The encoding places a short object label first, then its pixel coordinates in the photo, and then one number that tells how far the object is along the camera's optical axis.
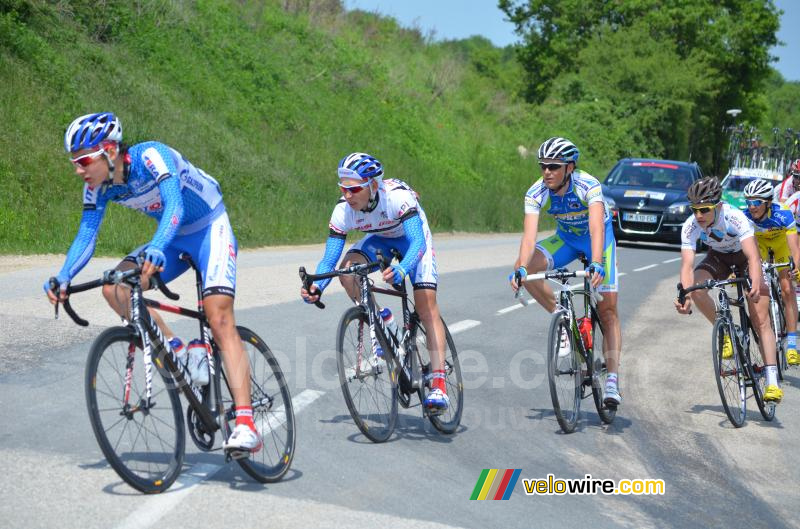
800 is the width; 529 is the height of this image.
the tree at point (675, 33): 62.62
